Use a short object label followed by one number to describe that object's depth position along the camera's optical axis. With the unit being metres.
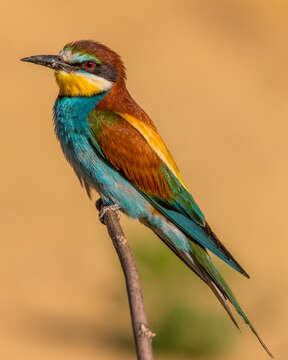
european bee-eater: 7.42
